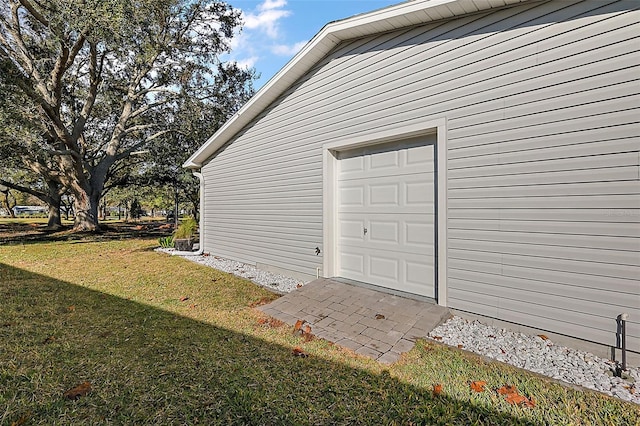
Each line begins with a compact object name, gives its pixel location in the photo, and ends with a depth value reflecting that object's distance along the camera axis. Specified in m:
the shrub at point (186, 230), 9.69
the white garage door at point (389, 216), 4.18
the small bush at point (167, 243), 10.47
